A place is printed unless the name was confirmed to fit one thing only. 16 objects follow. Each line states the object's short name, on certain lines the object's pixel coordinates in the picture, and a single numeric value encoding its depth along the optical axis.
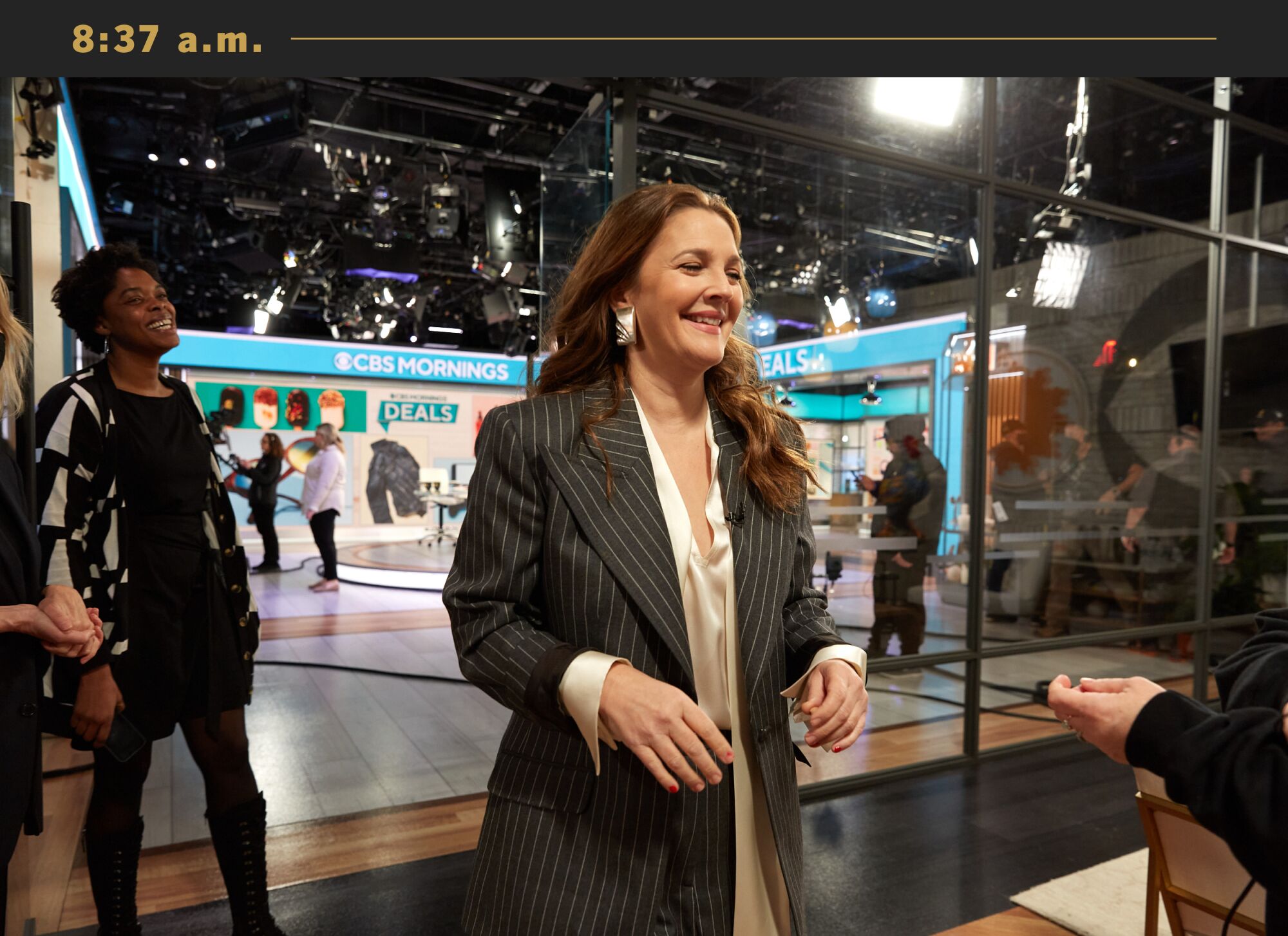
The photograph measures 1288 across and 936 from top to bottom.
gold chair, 1.63
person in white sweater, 8.57
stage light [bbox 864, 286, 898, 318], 3.71
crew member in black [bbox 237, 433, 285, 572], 9.14
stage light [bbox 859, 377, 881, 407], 3.73
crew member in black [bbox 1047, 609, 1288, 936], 0.75
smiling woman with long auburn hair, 1.04
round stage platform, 9.25
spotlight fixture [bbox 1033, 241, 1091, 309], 4.13
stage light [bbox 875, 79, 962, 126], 3.76
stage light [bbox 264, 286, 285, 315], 9.28
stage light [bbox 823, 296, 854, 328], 3.71
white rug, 2.41
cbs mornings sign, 10.98
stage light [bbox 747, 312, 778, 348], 3.79
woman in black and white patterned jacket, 1.88
